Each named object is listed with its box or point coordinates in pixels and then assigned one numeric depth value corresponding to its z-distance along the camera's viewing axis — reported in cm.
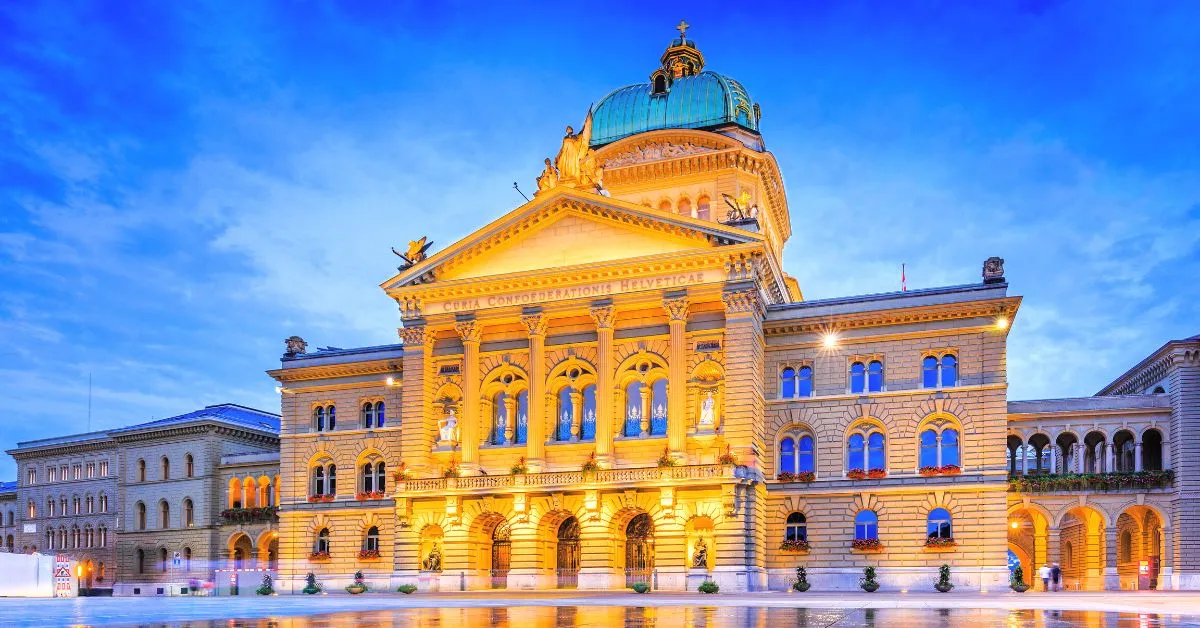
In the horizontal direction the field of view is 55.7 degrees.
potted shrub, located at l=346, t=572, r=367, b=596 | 6269
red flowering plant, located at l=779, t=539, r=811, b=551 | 5961
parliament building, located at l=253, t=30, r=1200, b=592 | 5772
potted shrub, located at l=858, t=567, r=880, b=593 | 5615
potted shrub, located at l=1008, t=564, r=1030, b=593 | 5478
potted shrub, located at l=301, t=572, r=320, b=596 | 6344
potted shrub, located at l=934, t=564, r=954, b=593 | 5456
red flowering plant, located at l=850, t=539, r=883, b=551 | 5838
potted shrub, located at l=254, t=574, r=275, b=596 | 6475
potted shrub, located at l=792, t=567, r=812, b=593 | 5706
